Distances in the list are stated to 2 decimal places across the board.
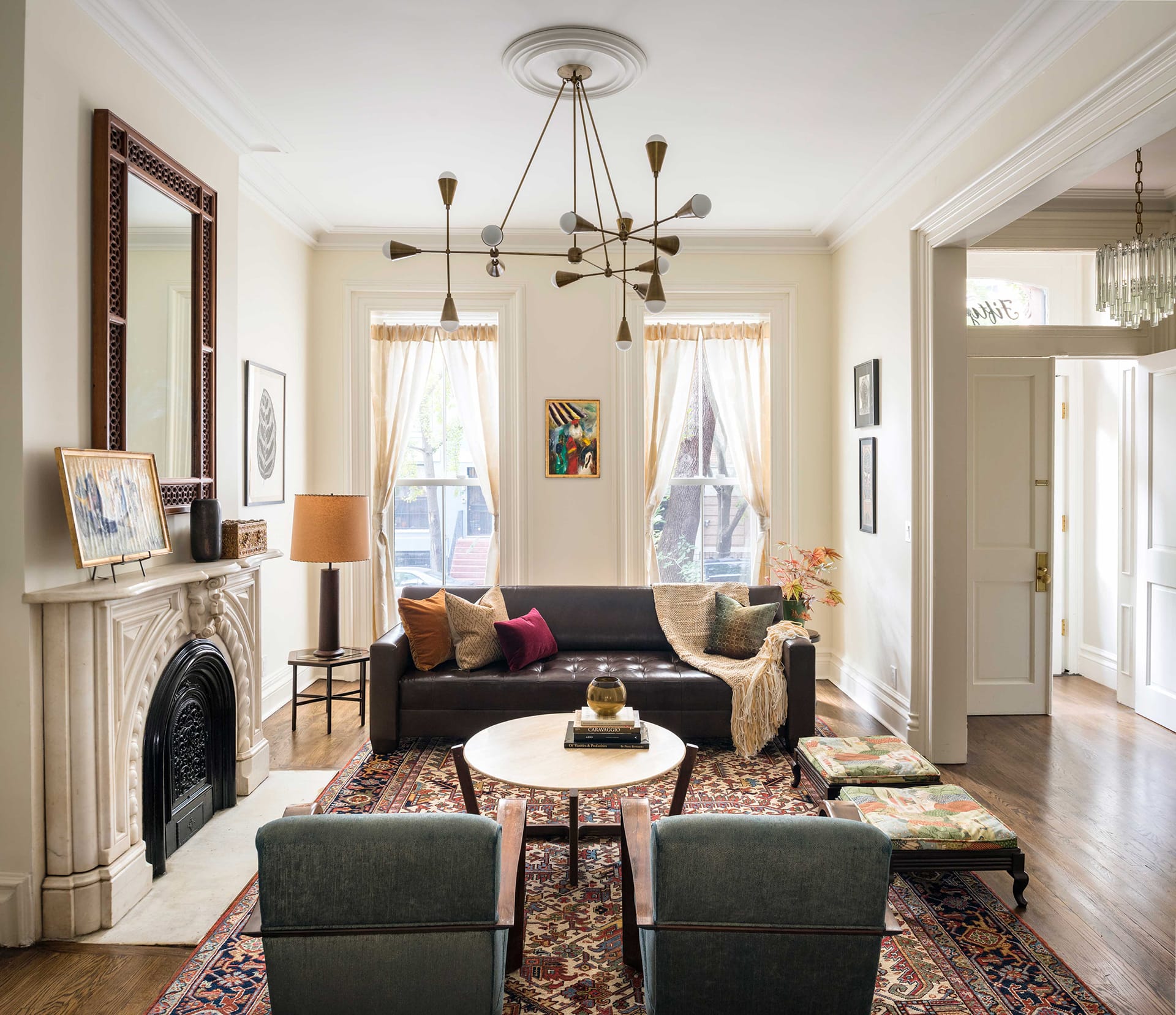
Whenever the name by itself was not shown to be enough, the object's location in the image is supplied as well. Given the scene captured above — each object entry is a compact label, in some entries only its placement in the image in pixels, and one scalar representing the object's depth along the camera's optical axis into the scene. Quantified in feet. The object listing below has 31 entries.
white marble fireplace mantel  8.00
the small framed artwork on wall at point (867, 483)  15.56
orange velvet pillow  14.14
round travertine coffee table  8.36
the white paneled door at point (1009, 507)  15.52
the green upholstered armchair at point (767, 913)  4.79
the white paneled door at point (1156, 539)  14.76
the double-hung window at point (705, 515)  19.19
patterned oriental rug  7.03
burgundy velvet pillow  14.11
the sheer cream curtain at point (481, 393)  18.72
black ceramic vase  10.64
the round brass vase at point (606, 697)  9.76
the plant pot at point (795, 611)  15.80
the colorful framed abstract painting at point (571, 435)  18.13
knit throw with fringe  13.37
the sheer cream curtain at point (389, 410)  18.58
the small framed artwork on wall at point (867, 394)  15.35
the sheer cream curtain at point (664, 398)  18.79
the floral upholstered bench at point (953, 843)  8.46
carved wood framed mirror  8.83
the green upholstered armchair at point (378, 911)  4.83
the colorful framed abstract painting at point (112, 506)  8.09
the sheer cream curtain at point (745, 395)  18.90
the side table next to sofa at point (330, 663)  14.16
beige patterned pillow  14.17
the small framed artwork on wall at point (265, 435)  14.57
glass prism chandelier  10.50
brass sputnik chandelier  9.00
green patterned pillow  14.83
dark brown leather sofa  13.51
